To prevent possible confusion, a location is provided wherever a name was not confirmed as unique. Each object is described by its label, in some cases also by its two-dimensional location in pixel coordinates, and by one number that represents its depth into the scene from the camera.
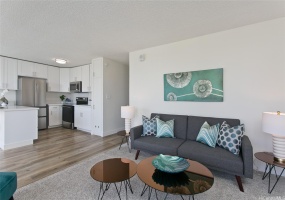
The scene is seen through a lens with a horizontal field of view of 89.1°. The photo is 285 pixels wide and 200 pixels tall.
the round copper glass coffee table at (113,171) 1.55
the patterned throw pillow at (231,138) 2.10
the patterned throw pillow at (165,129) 2.81
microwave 5.36
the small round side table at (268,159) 1.84
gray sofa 1.89
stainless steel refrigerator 4.71
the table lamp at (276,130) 1.81
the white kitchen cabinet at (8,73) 4.35
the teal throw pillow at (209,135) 2.31
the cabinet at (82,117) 4.95
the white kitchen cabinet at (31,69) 4.73
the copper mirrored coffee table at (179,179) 1.33
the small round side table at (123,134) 3.14
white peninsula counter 3.25
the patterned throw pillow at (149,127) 2.97
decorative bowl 1.56
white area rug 1.75
